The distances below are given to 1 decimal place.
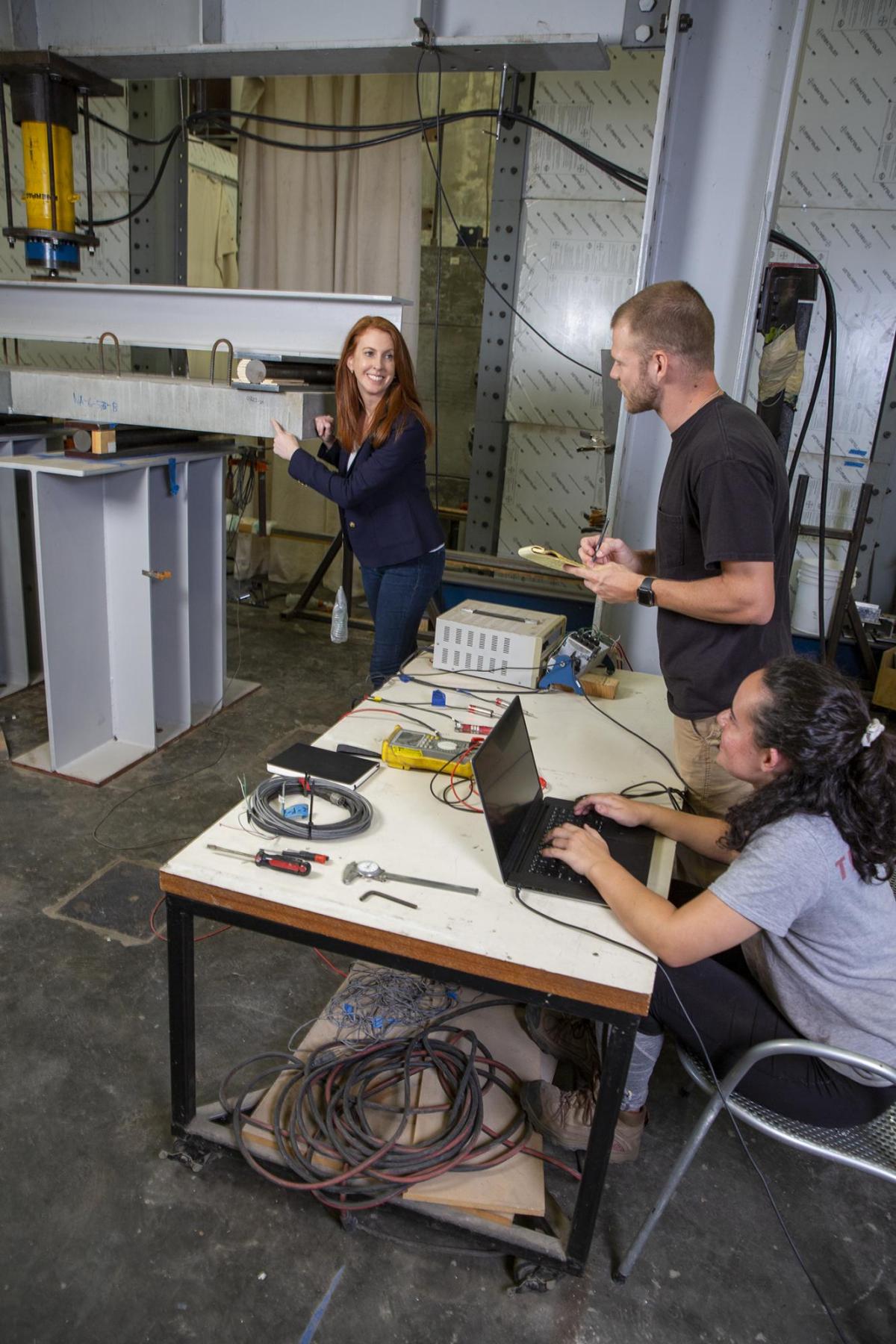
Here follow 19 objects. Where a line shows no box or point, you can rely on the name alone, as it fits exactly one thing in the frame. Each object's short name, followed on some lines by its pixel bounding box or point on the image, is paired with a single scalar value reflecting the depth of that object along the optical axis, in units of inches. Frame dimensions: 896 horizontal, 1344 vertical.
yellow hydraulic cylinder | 96.6
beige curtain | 168.1
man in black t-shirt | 56.8
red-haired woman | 91.0
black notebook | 60.4
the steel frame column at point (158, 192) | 152.8
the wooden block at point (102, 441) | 101.2
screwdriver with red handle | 49.8
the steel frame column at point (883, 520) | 153.8
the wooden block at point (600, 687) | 81.7
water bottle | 91.2
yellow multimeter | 63.2
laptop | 50.6
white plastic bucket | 146.9
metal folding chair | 46.8
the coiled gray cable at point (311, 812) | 53.1
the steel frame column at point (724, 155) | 81.4
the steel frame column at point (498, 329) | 161.0
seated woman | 44.1
